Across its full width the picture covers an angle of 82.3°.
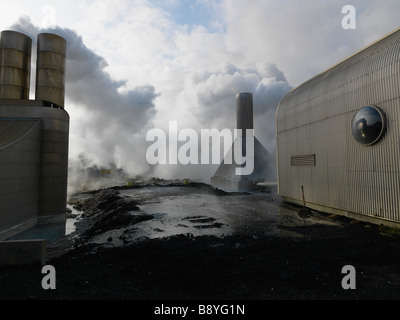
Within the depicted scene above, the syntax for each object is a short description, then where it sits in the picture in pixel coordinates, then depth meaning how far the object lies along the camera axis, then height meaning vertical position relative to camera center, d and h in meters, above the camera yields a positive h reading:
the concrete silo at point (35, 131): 16.23 +3.29
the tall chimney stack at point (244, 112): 43.44 +11.35
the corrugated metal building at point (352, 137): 12.66 +2.33
